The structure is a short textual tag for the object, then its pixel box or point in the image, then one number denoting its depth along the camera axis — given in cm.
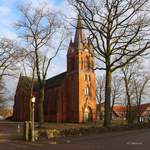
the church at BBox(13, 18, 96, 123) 4430
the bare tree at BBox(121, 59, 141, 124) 2949
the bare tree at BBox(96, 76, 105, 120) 4443
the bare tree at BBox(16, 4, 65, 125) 2443
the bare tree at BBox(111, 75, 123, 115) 4012
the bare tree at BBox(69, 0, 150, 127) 1792
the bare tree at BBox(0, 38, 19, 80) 2608
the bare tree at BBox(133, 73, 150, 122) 3604
